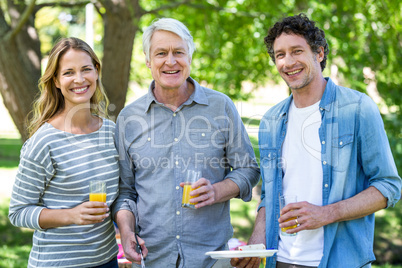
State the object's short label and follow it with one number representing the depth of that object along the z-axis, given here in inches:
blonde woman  109.7
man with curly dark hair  102.2
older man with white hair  119.2
